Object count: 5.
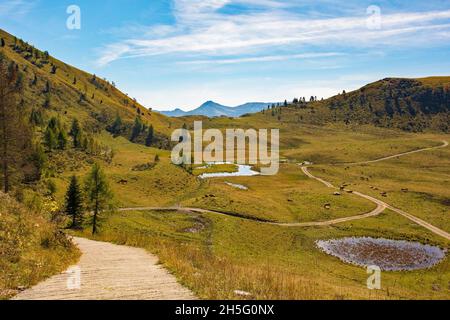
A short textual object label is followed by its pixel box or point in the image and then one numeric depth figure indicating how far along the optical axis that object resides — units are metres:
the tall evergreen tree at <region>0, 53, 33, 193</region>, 44.38
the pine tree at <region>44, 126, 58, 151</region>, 90.88
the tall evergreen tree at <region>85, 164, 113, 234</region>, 53.44
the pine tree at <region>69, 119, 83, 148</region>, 107.38
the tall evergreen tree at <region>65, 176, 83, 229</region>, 50.06
